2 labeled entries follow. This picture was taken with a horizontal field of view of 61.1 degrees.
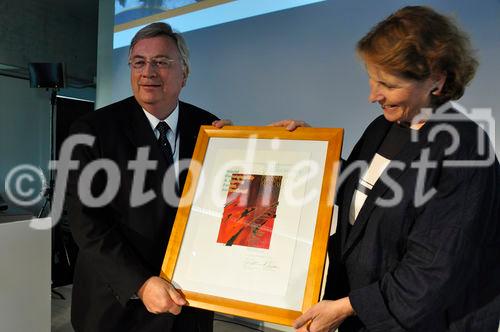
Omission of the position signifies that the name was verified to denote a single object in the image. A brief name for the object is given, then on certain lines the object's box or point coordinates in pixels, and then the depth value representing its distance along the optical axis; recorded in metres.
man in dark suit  1.32
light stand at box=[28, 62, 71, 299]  5.04
